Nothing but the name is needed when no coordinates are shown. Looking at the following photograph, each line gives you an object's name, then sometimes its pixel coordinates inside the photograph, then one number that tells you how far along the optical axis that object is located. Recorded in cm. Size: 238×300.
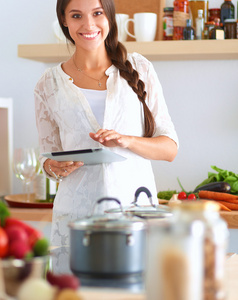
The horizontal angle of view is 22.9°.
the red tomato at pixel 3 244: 96
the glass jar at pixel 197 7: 303
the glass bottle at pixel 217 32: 293
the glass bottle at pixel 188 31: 296
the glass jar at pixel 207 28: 296
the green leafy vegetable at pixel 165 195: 291
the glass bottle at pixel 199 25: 296
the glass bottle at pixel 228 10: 297
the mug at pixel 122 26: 300
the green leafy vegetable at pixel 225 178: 288
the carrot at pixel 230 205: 273
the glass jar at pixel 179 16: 296
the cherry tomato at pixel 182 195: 278
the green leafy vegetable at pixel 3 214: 109
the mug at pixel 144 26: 295
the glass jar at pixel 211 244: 90
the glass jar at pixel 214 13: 301
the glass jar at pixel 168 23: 300
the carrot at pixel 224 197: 275
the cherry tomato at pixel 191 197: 273
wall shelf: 289
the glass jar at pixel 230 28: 294
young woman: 192
